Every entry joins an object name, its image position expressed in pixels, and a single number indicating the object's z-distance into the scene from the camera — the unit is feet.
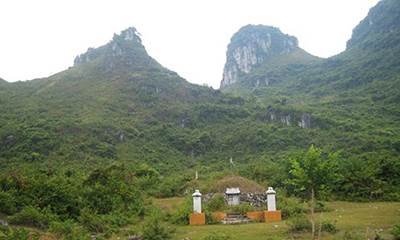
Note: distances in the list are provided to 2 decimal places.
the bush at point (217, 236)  46.37
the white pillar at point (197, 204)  66.85
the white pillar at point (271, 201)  66.80
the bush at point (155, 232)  50.78
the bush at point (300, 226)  52.75
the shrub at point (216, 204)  75.77
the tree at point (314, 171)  45.60
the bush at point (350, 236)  44.05
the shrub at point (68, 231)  46.67
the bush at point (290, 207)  69.06
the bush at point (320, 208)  71.32
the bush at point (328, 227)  51.82
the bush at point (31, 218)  58.34
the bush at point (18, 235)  42.24
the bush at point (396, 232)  43.88
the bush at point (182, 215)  65.77
